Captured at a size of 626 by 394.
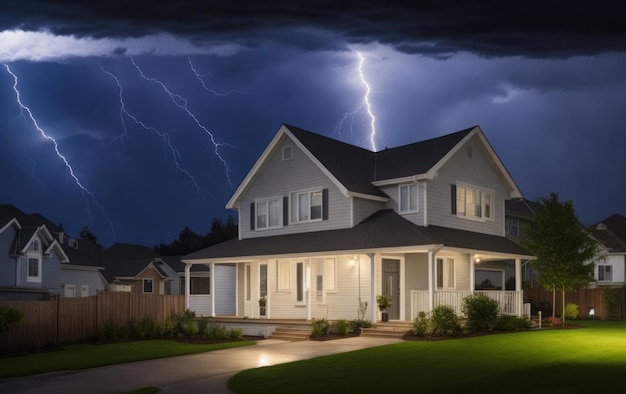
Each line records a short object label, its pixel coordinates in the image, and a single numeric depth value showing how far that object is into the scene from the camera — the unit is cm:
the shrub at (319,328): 2727
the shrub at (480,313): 2670
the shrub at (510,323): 2739
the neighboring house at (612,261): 5356
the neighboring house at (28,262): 4644
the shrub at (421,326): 2544
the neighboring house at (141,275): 6688
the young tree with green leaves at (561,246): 3300
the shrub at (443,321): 2534
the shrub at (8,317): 2389
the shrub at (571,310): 3931
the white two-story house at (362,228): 3066
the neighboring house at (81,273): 5669
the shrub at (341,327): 2762
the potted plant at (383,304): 2925
